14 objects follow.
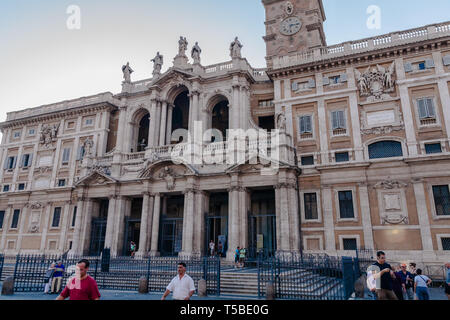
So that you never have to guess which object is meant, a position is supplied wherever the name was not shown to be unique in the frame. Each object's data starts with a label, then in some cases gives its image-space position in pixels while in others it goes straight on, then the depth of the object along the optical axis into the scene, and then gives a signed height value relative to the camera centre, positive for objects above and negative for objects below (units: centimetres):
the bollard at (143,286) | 1414 -179
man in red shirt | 555 -74
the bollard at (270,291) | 1183 -164
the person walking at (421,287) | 934 -114
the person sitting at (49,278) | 1404 -148
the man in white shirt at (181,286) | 662 -85
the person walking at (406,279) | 1042 -105
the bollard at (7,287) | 1336 -178
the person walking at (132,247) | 2667 -28
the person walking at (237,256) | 2037 -71
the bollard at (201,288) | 1336 -175
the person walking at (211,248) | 2351 -23
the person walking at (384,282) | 738 -80
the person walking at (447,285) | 892 -105
